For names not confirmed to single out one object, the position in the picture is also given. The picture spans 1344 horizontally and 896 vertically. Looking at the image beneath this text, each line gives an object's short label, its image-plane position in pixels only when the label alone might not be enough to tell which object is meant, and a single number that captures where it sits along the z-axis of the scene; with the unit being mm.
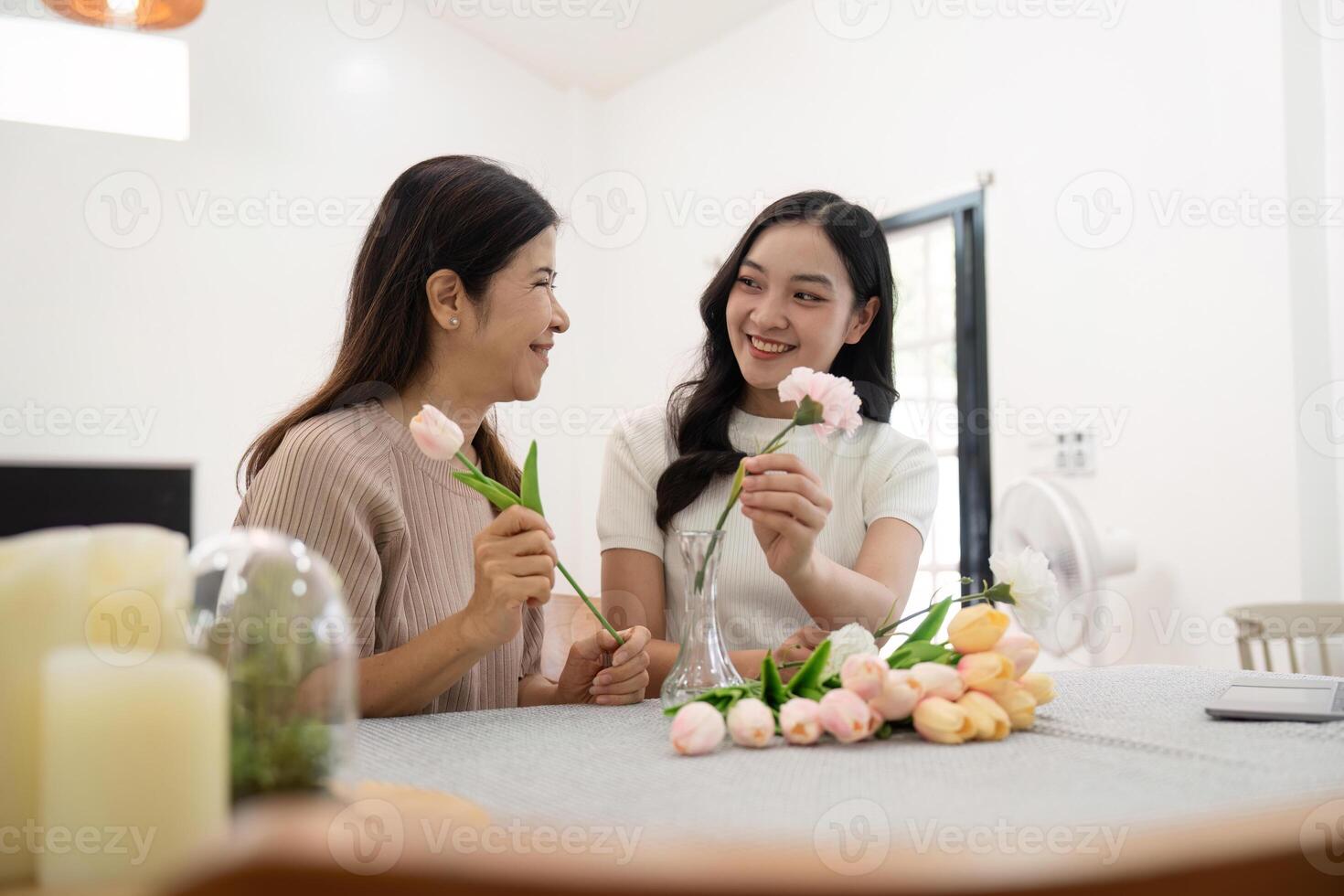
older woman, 1271
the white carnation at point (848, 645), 1017
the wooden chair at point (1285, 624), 2695
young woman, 1621
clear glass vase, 1122
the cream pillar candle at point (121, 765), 503
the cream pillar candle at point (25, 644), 561
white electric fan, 2881
